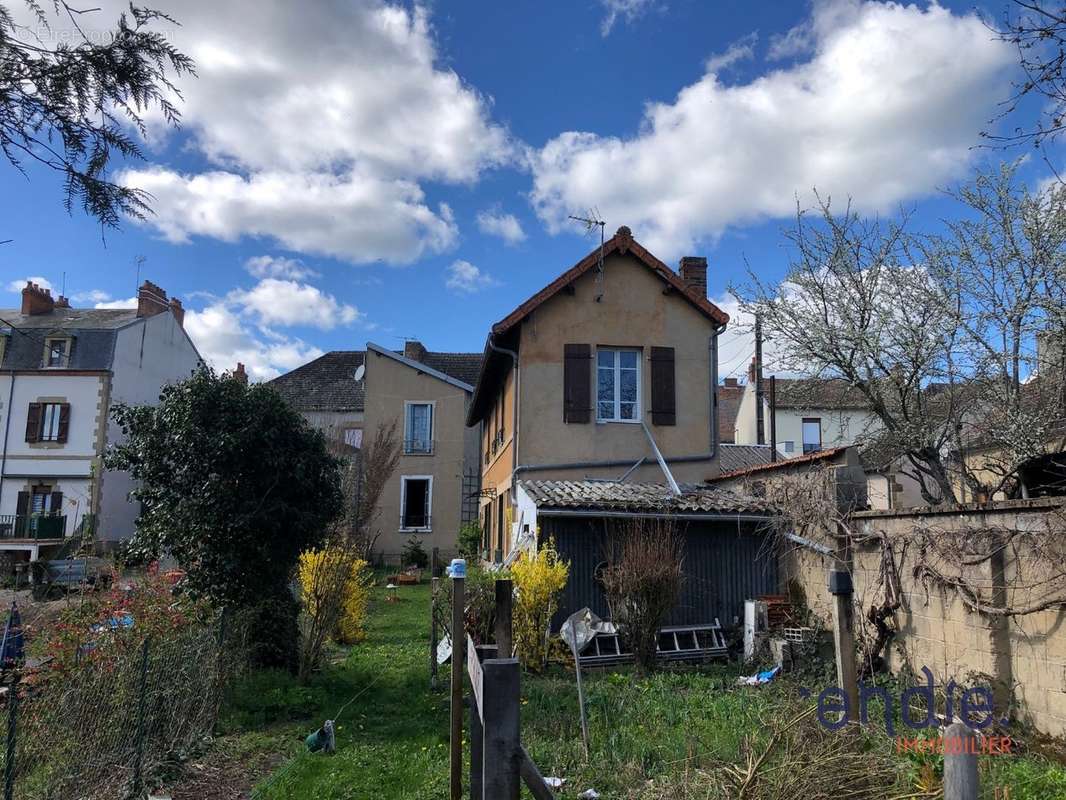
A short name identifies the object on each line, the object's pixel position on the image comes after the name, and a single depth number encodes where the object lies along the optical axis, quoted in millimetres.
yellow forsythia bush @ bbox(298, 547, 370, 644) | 10133
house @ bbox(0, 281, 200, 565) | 31953
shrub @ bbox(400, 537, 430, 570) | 26250
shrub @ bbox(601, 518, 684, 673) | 10164
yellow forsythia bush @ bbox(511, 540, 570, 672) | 11062
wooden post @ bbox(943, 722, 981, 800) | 1999
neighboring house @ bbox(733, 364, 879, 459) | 12703
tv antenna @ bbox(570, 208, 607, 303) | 15961
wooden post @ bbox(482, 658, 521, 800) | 2992
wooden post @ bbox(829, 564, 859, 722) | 4348
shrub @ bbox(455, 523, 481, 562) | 23416
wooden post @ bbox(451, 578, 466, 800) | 5156
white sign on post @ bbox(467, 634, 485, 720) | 3789
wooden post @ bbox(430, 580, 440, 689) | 9734
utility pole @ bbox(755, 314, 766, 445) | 24984
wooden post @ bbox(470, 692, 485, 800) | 4547
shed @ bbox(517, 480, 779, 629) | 12320
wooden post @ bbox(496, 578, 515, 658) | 4785
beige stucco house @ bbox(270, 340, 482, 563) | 28109
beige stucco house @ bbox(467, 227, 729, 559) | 15688
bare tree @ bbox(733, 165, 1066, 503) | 10422
